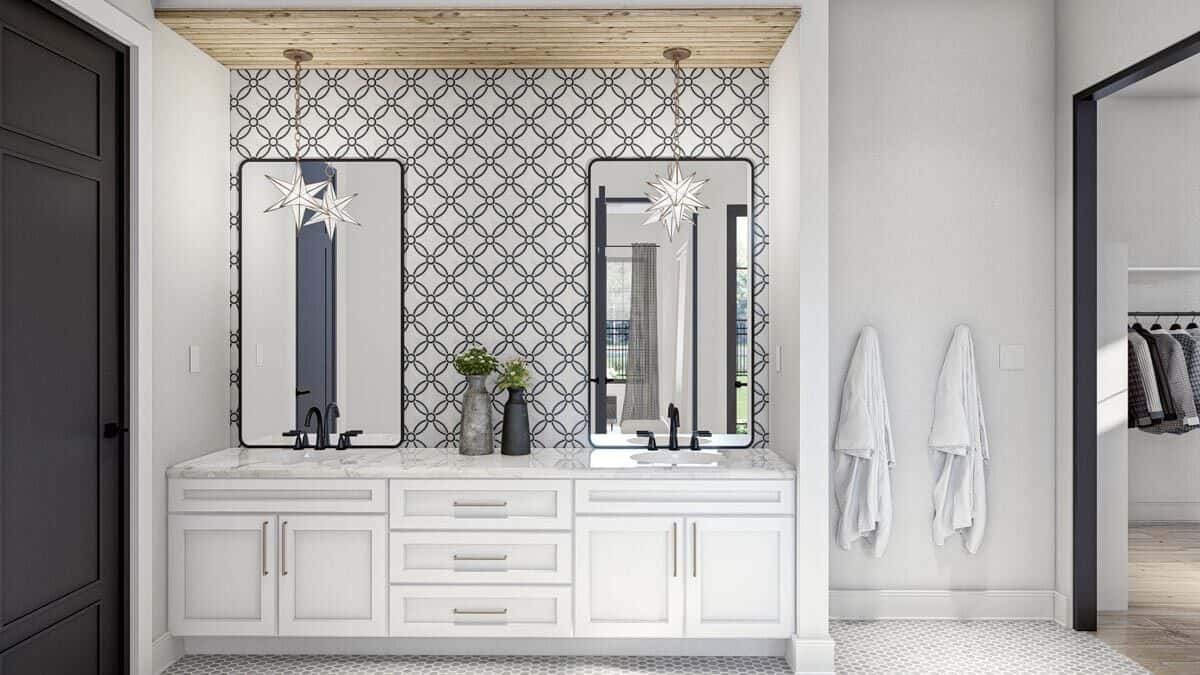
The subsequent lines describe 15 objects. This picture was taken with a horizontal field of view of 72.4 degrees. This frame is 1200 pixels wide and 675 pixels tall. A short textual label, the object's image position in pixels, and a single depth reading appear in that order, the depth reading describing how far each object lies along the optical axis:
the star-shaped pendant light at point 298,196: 3.17
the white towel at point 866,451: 3.44
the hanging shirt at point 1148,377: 4.33
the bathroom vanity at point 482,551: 3.06
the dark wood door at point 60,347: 2.35
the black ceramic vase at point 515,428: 3.37
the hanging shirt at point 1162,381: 4.39
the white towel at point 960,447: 3.47
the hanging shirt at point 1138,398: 4.34
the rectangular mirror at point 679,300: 3.59
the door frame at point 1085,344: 3.41
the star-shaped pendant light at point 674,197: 3.18
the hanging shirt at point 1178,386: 4.40
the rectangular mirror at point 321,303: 3.60
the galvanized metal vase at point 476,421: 3.36
